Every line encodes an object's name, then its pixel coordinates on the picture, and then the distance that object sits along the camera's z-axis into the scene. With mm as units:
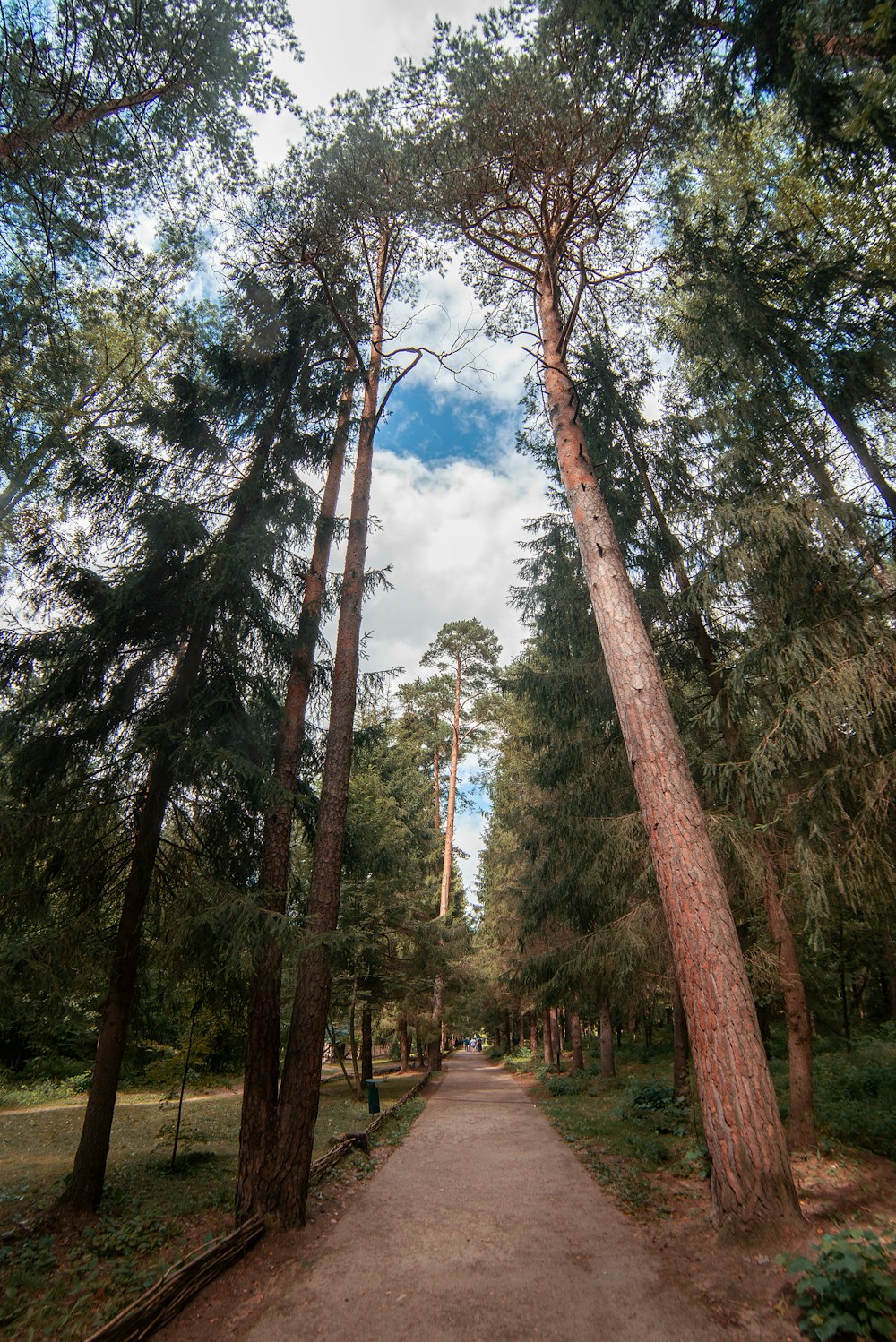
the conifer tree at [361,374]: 5637
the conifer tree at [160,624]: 6258
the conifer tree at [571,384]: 4281
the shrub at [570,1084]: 16016
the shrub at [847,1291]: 2906
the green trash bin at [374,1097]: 12766
